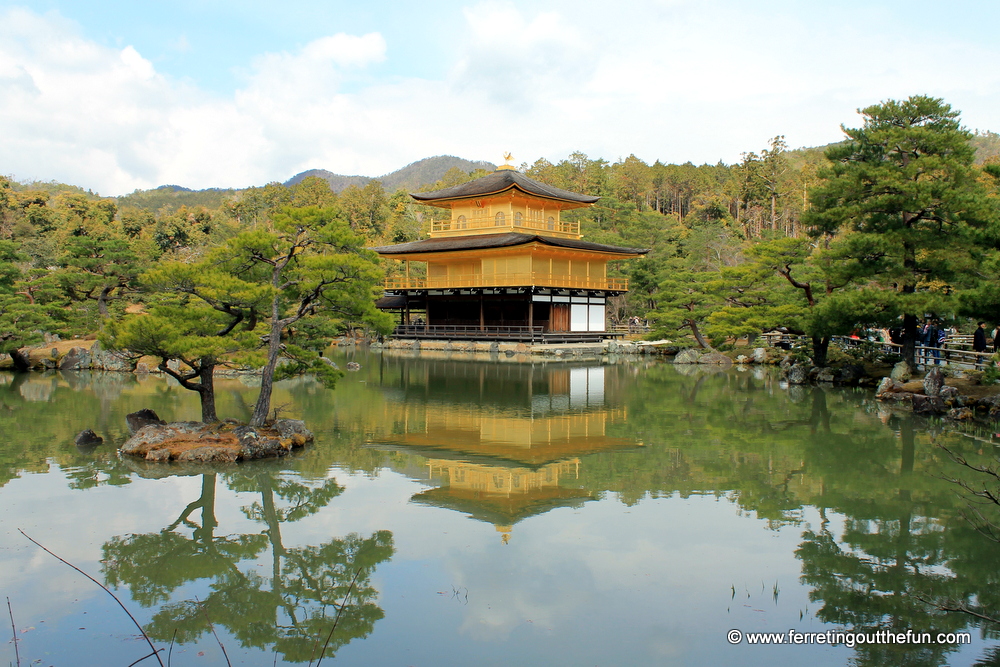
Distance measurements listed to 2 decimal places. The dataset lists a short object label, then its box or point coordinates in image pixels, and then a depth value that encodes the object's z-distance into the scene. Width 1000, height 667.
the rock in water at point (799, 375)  19.70
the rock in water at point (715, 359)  26.39
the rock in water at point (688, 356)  26.80
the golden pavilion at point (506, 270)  30.89
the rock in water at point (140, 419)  10.92
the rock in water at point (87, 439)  10.80
